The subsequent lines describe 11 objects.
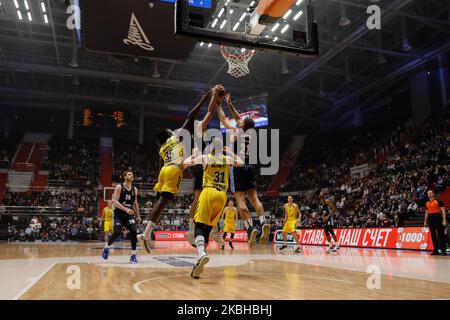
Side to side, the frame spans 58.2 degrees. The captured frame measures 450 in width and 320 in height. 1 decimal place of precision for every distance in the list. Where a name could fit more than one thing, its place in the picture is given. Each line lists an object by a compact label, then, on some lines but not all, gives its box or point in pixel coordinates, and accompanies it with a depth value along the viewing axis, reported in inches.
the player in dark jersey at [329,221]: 518.6
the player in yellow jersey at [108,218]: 644.7
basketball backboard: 325.7
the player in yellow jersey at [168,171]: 288.0
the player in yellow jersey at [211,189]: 232.5
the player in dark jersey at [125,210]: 337.4
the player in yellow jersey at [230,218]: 647.0
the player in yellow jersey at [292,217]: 544.4
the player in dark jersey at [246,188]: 272.2
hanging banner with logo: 492.4
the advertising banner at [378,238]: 544.5
